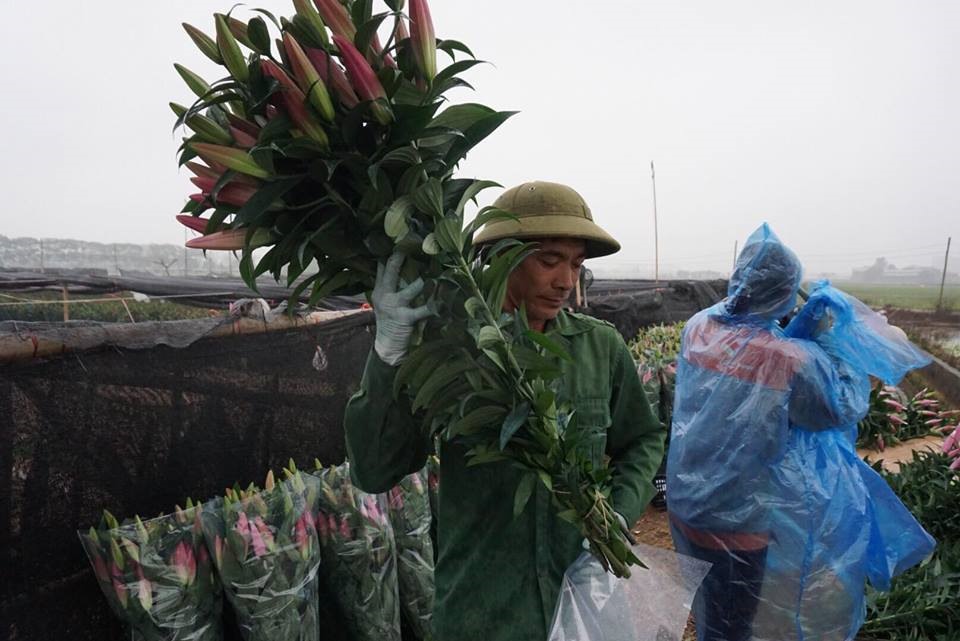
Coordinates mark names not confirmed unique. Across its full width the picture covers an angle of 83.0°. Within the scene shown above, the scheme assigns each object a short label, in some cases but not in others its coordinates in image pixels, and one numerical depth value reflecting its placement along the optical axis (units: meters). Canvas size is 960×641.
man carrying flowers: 1.25
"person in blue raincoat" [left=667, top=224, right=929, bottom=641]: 2.23
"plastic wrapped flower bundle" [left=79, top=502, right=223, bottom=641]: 1.89
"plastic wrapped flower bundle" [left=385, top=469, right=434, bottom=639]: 2.70
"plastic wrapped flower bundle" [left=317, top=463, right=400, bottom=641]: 2.40
